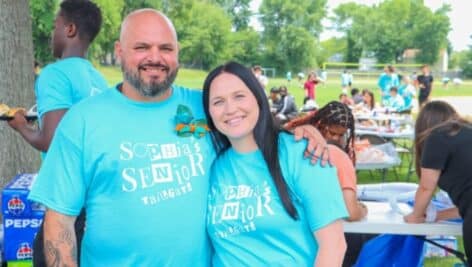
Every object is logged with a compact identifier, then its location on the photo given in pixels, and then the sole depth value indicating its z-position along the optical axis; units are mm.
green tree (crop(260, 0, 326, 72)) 76875
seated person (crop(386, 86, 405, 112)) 14805
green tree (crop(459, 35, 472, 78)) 69500
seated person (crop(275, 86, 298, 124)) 13641
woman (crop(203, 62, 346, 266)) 2059
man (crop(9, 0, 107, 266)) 2996
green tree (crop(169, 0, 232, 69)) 68938
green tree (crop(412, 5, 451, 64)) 79562
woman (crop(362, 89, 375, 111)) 15219
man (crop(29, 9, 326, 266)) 2139
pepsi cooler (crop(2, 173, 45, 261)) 3623
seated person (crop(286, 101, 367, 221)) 3408
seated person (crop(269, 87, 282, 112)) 14500
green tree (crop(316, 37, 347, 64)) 87562
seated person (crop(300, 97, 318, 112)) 14148
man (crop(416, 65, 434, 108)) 20828
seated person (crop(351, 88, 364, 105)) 16462
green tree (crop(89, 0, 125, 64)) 47750
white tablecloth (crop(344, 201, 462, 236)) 3516
